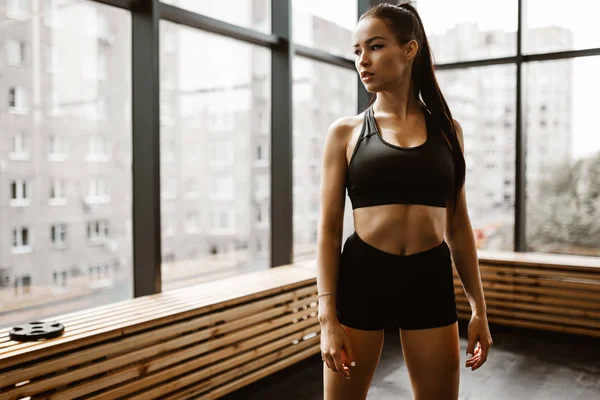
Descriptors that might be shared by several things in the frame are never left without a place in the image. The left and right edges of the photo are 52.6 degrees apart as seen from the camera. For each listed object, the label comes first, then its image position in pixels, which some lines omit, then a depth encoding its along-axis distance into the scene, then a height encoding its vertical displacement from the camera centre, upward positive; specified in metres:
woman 1.49 -0.15
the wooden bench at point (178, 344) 2.31 -0.76
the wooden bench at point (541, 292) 4.37 -0.85
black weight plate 2.36 -0.60
